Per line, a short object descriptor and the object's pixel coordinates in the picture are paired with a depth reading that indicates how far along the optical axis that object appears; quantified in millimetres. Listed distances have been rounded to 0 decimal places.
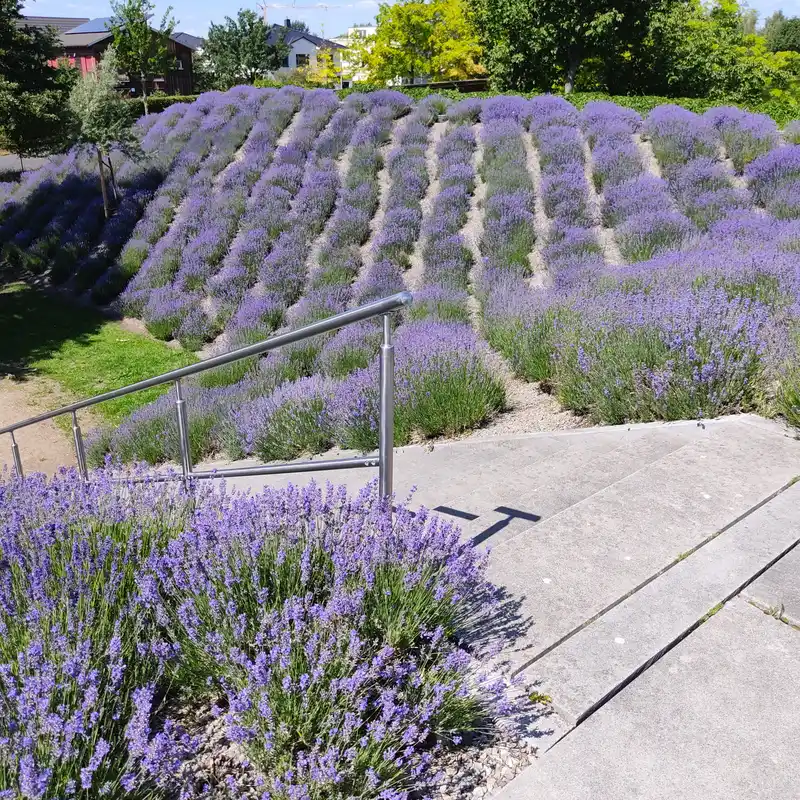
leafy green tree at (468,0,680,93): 21141
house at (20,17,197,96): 52406
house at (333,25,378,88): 33706
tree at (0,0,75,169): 14033
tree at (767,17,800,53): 54288
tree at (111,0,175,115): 32219
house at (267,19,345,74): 67500
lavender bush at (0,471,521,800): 1756
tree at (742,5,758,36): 41775
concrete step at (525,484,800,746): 2211
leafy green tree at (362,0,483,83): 30969
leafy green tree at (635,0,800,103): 24125
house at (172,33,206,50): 60881
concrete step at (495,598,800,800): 1883
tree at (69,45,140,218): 14461
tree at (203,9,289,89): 41344
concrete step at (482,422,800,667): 2584
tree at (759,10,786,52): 57378
